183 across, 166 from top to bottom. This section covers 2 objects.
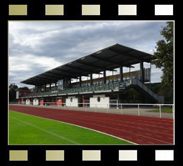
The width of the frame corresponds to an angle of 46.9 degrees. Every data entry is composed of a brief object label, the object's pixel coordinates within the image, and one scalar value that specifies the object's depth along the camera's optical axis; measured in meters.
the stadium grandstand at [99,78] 33.16
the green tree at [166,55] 20.28
